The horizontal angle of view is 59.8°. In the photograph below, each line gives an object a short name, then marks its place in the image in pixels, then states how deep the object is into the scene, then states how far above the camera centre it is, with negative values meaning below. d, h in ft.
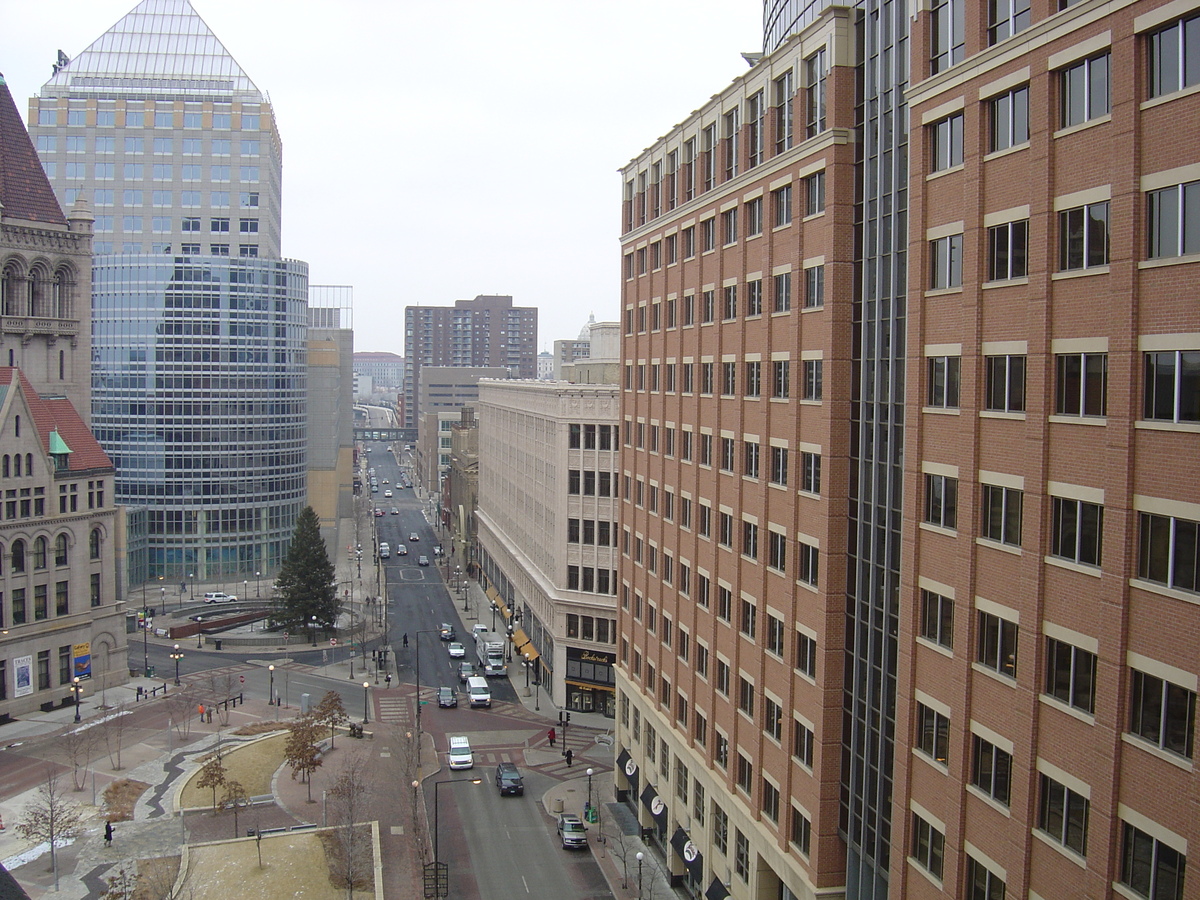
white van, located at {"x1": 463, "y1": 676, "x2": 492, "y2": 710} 265.13 -73.03
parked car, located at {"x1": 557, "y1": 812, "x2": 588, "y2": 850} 177.06 -72.50
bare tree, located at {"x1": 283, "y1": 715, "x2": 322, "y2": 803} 186.50 -61.84
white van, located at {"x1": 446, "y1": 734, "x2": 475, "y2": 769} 214.90 -72.07
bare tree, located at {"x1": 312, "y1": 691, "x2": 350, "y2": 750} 211.82 -62.41
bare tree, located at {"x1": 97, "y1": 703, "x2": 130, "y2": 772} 209.77 -71.63
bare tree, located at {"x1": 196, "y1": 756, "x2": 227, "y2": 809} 179.32 -63.80
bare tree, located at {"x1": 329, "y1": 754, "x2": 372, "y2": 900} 146.51 -63.86
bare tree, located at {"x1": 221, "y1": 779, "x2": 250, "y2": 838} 169.58 -64.50
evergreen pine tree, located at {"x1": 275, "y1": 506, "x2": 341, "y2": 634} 334.44 -57.26
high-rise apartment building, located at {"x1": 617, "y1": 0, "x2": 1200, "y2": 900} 64.59 -4.05
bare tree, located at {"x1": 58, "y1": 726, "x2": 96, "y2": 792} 195.52 -68.23
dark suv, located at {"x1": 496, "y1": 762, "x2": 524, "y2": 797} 202.39 -72.83
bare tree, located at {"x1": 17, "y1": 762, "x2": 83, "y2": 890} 157.79 -66.05
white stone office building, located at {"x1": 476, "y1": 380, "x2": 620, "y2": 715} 252.01 -33.75
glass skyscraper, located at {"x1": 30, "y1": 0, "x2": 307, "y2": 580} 404.16 +45.89
